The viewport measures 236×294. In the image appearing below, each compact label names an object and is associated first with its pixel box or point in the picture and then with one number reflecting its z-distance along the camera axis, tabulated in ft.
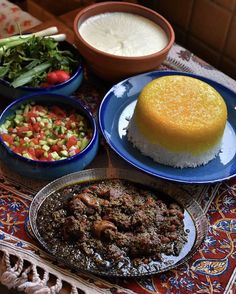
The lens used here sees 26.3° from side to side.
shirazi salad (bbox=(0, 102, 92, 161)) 3.62
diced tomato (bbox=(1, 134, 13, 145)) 3.65
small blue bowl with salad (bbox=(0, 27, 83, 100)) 4.08
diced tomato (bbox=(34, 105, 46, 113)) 3.94
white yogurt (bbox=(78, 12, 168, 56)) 4.41
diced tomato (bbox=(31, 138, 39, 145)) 3.68
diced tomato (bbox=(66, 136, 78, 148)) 3.70
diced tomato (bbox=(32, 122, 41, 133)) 3.79
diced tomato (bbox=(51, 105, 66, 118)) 3.98
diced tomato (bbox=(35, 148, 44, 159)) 3.60
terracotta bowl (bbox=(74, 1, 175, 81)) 4.19
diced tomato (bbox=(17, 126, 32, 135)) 3.73
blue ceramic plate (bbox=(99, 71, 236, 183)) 3.70
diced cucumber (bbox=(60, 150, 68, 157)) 3.61
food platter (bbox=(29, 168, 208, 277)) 3.04
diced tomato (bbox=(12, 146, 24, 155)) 3.59
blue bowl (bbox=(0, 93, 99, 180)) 3.45
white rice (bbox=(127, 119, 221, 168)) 3.73
